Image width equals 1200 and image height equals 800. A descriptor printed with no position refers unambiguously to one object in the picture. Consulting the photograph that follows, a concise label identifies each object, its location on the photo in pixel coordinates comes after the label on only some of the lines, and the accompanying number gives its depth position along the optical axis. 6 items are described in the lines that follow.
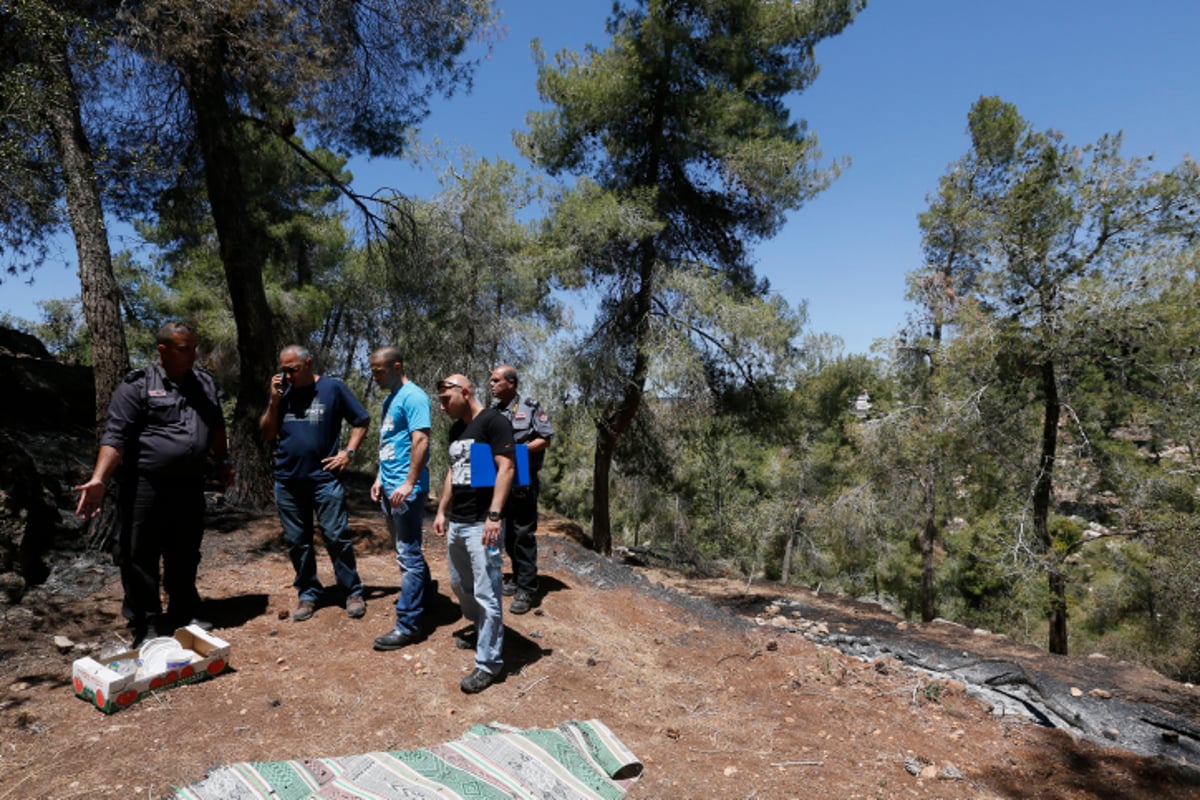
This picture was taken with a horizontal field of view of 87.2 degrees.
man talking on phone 4.05
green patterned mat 2.44
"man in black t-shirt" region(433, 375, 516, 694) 3.49
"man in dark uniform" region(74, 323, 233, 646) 3.61
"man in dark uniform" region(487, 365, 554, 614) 4.94
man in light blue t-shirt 3.85
